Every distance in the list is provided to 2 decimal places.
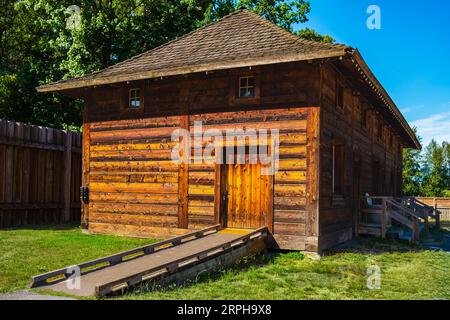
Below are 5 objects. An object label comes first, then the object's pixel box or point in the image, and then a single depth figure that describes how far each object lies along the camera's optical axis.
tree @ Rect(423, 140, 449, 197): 49.71
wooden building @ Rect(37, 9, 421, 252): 11.20
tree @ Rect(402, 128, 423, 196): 48.25
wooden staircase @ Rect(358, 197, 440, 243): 14.07
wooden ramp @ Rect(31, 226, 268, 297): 7.19
